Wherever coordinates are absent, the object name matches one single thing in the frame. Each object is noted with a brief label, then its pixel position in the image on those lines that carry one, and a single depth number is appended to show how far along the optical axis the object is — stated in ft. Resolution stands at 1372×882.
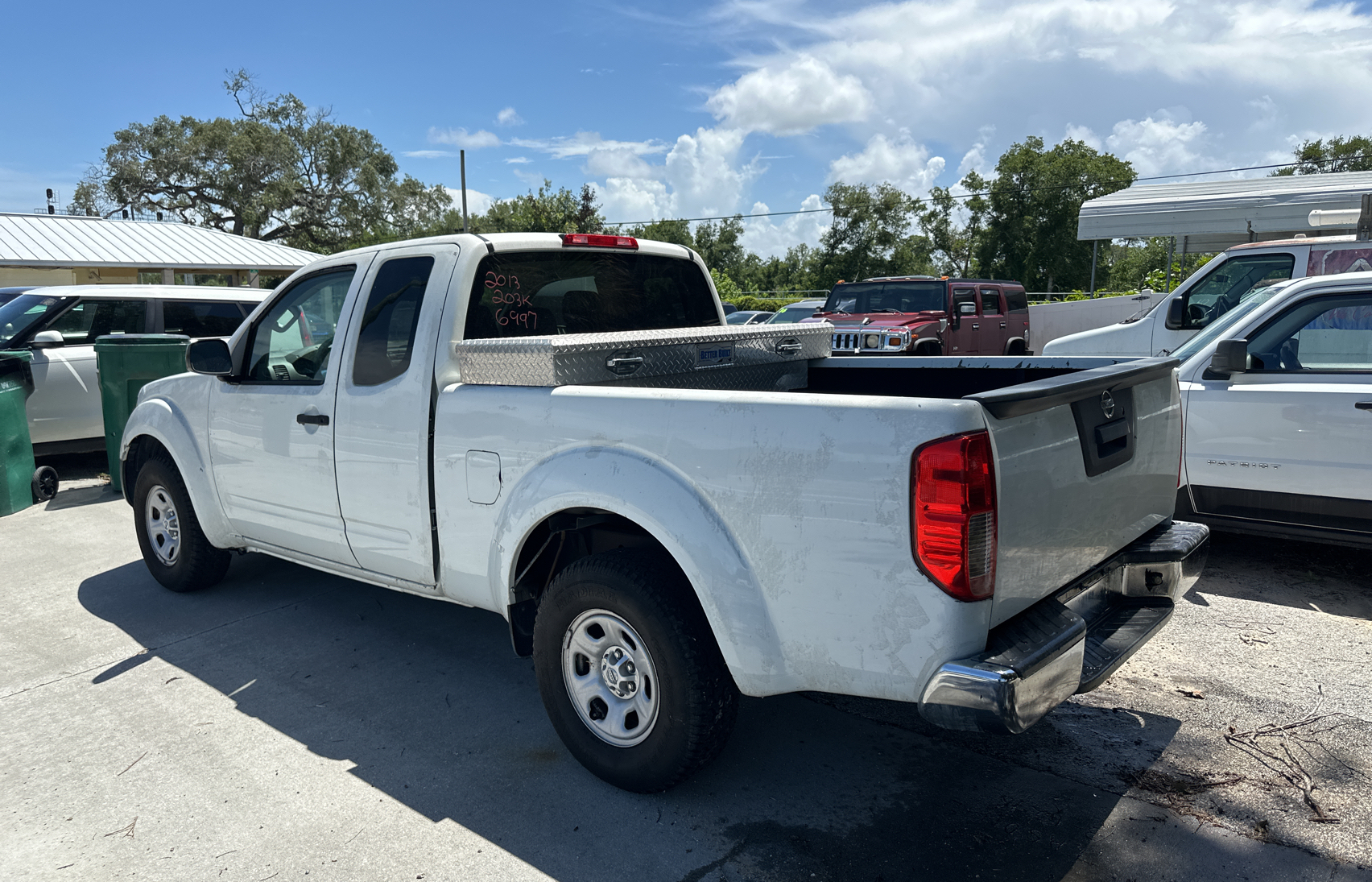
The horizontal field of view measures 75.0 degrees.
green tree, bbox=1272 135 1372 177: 180.86
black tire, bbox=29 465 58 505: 26.53
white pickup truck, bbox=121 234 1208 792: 7.86
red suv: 41.42
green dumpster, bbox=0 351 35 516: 24.49
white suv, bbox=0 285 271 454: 28.50
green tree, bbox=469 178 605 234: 131.34
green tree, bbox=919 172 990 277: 193.16
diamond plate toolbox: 10.71
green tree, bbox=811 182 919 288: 189.06
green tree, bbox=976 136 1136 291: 181.88
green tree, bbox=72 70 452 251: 157.89
